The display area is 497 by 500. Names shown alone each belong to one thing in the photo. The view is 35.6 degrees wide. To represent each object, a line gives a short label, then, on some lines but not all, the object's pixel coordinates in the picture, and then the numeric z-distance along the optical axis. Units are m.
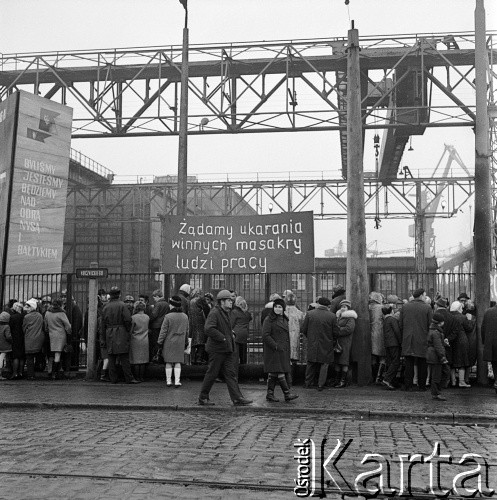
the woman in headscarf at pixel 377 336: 14.65
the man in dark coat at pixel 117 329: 14.73
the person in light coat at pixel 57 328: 15.61
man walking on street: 11.51
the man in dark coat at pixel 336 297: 14.95
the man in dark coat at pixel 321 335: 13.76
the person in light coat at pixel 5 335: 15.74
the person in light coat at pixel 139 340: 15.09
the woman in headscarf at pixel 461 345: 14.05
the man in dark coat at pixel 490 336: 13.52
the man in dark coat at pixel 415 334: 13.50
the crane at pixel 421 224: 40.09
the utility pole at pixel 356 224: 14.45
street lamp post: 18.59
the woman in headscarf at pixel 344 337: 14.08
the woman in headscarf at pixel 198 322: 15.37
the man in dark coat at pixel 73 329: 16.19
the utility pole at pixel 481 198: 14.59
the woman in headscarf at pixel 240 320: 14.71
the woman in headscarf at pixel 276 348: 12.13
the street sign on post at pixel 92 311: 15.55
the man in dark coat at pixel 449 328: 13.89
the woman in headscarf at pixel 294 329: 15.05
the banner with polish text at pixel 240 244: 15.23
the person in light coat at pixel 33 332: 15.64
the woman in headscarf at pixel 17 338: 15.88
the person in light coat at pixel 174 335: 14.33
